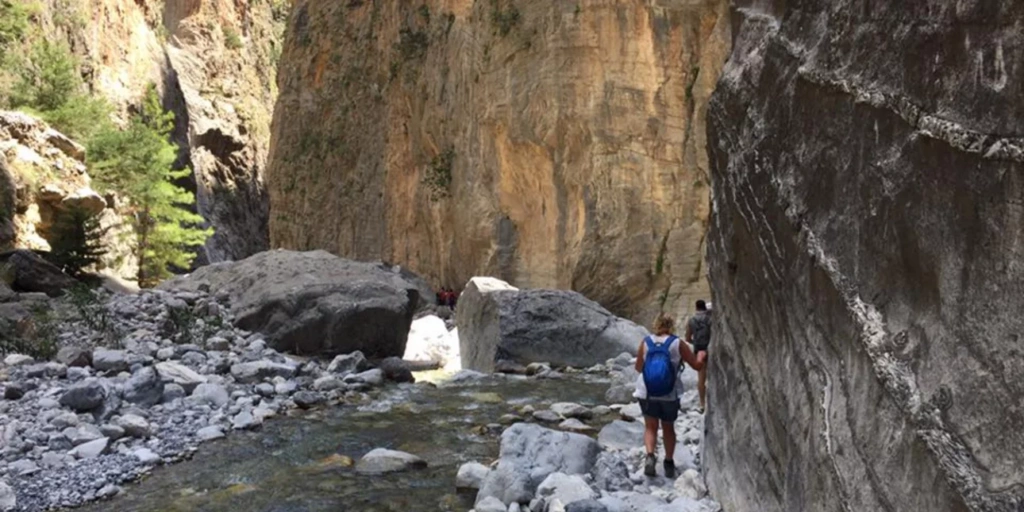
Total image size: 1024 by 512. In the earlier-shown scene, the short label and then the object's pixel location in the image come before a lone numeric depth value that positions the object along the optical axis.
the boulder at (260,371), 11.00
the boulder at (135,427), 7.98
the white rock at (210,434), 8.31
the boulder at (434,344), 16.73
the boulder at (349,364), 12.67
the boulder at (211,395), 9.62
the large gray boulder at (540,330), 14.74
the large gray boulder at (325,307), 13.88
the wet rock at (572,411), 9.90
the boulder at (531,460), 6.20
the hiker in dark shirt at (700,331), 8.95
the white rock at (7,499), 5.85
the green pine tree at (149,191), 25.97
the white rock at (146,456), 7.29
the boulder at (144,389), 9.03
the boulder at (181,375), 9.89
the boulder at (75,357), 10.28
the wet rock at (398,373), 12.85
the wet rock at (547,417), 9.73
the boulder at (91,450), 7.22
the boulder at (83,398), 8.37
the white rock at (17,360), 10.02
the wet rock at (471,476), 6.73
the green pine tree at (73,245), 18.48
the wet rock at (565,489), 5.81
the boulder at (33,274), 15.62
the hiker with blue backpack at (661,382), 6.44
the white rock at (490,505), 5.87
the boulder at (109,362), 10.29
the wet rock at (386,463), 7.46
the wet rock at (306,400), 10.33
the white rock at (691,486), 5.93
